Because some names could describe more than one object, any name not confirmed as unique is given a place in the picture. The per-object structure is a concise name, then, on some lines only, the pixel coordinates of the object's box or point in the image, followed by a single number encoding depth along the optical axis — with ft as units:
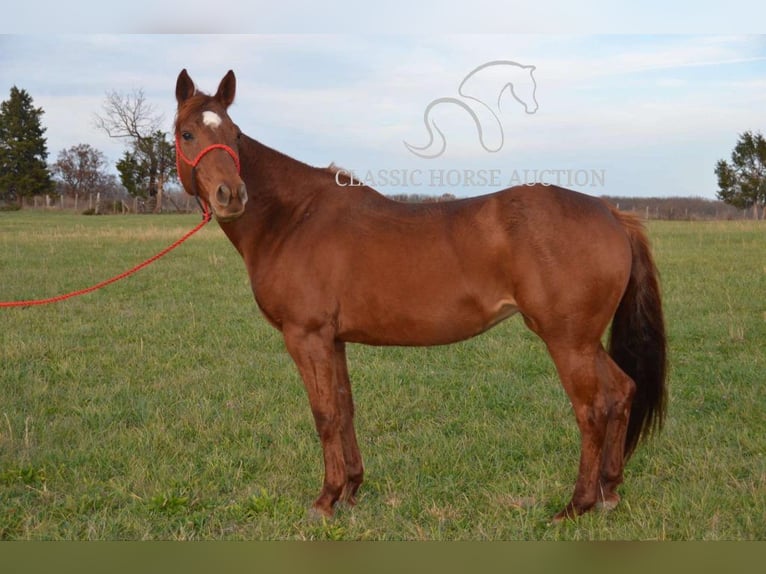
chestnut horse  12.10
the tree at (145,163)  115.14
